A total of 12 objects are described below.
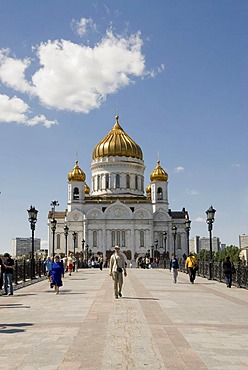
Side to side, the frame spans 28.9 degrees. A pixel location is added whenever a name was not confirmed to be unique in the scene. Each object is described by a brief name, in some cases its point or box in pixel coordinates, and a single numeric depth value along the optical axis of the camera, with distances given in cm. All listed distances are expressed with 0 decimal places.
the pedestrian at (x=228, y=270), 2109
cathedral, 8038
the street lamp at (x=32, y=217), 2656
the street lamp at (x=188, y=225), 3560
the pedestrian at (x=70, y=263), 3407
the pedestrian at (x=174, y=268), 2346
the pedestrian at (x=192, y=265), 2283
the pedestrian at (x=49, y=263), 2353
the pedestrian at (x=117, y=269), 1570
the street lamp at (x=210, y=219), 2650
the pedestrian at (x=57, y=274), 1760
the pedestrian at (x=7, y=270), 1728
